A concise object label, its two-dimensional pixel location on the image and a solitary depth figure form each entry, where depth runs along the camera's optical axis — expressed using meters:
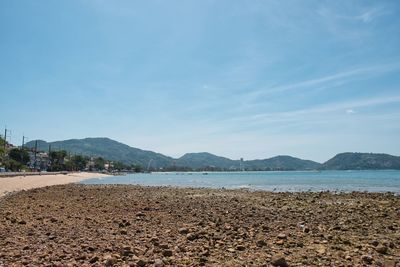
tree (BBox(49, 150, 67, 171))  177.12
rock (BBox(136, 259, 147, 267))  8.09
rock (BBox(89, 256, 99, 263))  8.41
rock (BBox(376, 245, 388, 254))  9.31
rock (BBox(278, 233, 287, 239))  11.21
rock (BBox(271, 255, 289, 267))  8.05
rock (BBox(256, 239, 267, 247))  10.17
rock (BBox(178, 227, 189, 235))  12.25
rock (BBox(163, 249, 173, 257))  9.02
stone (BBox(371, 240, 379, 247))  10.22
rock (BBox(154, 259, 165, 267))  7.99
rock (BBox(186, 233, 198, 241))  11.08
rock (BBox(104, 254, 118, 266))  8.12
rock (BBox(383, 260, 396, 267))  8.12
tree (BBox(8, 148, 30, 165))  144.00
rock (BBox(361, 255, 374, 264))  8.43
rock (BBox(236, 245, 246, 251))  9.70
